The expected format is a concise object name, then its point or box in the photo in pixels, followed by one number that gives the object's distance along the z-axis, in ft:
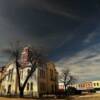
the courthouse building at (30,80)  72.35
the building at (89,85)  155.52
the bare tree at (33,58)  61.55
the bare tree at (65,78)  100.47
